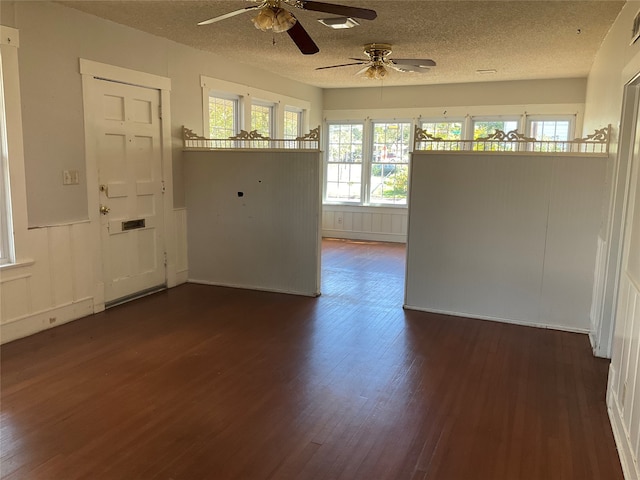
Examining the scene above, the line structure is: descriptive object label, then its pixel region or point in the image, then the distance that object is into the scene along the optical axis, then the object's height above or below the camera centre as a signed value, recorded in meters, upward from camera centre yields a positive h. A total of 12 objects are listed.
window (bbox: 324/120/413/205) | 8.71 +0.26
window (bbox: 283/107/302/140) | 8.12 +0.88
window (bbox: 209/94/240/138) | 6.27 +0.76
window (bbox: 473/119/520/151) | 7.97 +0.88
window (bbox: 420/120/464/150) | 8.28 +0.85
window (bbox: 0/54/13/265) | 3.69 -0.26
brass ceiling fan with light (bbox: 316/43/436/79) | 5.08 +1.21
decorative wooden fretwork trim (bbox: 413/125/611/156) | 4.10 +0.32
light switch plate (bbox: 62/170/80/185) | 4.18 -0.06
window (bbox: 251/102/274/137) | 7.14 +0.85
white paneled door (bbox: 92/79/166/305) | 4.61 -0.16
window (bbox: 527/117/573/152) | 7.58 +0.82
